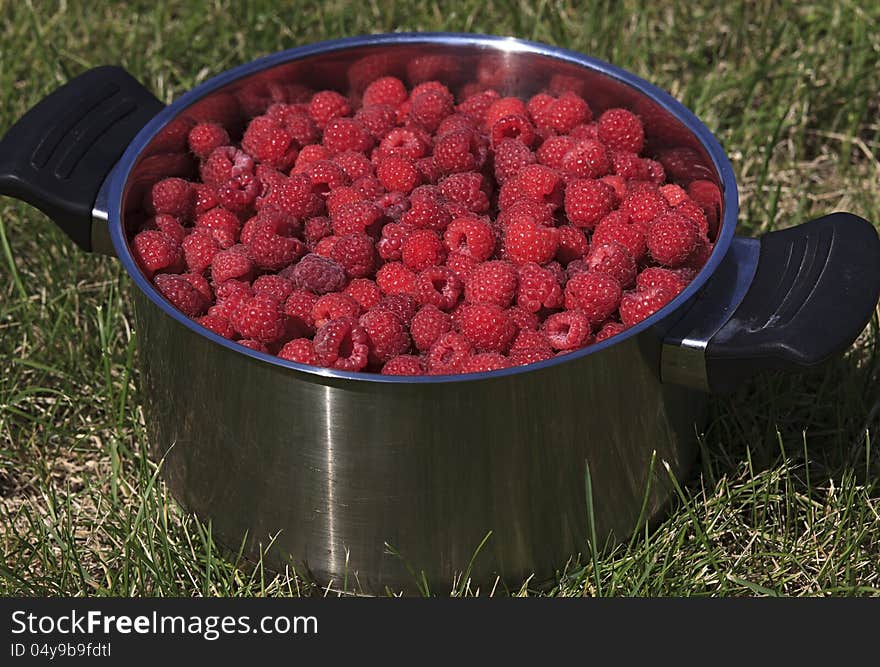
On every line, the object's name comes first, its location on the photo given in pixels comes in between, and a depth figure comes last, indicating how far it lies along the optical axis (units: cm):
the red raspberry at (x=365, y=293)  80
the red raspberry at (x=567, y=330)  78
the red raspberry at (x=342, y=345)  75
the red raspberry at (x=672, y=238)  80
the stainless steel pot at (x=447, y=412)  73
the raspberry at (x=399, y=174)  84
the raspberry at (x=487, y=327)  77
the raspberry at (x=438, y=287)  79
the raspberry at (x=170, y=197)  83
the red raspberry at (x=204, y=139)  85
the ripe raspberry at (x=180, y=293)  79
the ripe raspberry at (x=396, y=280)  80
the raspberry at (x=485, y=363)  75
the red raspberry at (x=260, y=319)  77
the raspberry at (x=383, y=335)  77
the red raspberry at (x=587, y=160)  84
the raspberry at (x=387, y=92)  89
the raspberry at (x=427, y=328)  78
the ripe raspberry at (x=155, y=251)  81
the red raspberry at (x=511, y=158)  84
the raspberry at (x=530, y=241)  80
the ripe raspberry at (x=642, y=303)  78
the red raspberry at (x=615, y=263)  80
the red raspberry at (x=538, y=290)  79
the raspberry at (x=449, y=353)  76
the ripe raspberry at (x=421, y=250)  80
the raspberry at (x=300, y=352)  77
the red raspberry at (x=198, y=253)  82
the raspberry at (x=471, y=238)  81
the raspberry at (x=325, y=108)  88
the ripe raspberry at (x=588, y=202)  82
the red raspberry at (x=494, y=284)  79
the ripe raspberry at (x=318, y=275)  80
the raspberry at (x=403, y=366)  76
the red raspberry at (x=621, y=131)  86
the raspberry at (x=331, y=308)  78
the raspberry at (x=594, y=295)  78
